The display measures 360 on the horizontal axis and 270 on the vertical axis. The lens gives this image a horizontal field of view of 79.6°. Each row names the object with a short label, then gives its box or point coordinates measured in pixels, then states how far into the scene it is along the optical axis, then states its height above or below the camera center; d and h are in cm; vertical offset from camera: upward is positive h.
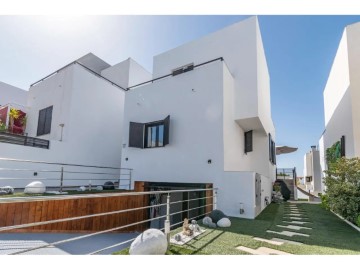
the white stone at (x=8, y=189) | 615 -80
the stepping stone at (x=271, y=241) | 371 -127
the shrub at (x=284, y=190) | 1170 -112
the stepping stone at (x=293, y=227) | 499 -133
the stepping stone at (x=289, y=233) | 439 -130
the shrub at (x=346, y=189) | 550 -47
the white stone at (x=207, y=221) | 493 -122
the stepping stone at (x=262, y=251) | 320 -124
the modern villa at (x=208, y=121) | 683 +174
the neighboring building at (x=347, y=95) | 741 +291
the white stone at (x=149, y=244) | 282 -103
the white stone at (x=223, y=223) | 485 -123
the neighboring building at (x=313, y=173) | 1580 -19
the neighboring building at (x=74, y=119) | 901 +218
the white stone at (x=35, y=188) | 629 -74
